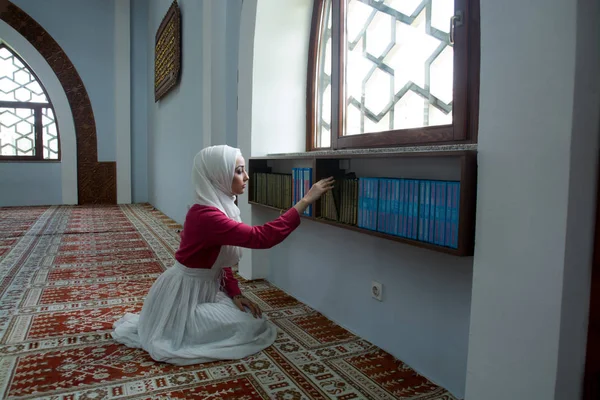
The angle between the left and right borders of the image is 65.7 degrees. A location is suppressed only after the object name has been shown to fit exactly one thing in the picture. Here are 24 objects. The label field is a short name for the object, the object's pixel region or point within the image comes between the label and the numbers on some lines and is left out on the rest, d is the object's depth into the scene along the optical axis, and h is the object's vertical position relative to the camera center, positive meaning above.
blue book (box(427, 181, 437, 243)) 1.61 -0.12
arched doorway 7.92 +0.99
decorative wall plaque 5.79 +1.61
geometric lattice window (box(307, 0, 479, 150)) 1.84 +0.51
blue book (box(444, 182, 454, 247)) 1.53 -0.13
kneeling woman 1.99 -0.53
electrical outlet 2.16 -0.55
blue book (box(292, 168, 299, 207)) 2.53 -0.07
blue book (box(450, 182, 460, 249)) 1.49 -0.12
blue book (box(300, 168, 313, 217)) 2.37 -0.05
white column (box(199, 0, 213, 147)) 4.32 +0.94
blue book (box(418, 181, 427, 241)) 1.67 -0.13
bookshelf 1.44 +0.02
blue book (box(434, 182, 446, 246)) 1.57 -0.13
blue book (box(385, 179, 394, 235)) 1.83 -0.12
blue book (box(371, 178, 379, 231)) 1.91 -0.11
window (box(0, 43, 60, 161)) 7.98 +0.91
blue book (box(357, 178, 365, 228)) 1.99 -0.13
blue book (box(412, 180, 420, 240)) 1.70 -0.13
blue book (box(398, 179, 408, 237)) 1.76 -0.13
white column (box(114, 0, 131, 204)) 8.60 +1.39
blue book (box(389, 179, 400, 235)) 1.80 -0.13
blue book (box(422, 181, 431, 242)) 1.64 -0.11
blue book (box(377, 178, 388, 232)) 1.86 -0.13
